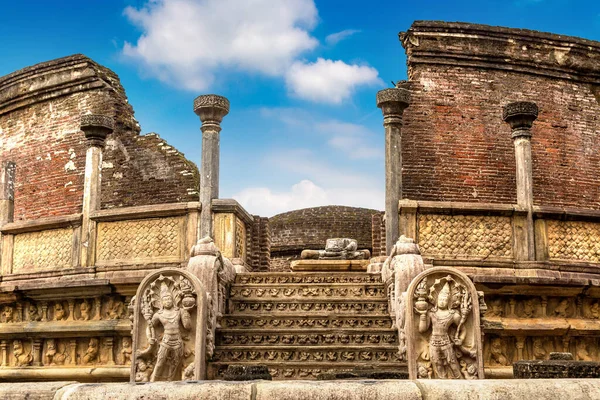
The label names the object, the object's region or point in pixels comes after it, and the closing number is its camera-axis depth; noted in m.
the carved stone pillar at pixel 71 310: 10.12
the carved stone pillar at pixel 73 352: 9.96
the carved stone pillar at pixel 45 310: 10.30
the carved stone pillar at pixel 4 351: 10.40
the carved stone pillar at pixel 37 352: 10.16
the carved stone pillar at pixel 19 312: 10.45
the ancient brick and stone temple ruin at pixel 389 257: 7.91
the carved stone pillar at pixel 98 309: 9.97
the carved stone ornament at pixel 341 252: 13.96
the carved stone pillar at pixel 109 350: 9.73
